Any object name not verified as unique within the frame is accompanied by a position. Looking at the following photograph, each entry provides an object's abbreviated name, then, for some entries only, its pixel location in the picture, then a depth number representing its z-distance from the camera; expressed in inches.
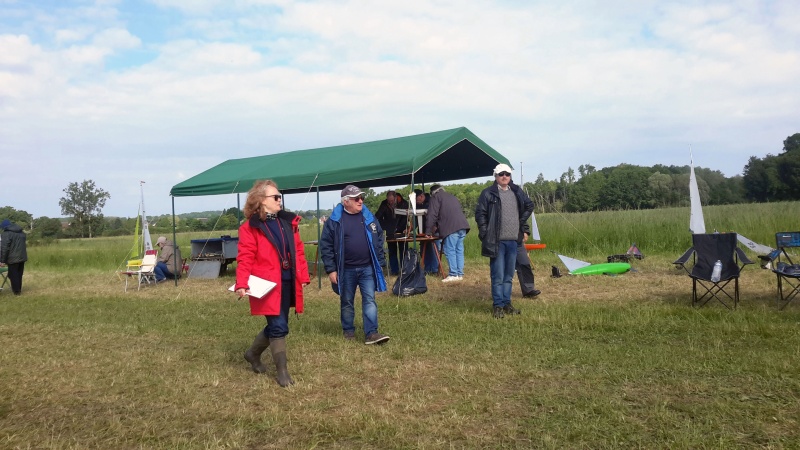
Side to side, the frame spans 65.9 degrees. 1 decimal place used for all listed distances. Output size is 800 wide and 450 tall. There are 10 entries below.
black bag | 331.3
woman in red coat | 171.0
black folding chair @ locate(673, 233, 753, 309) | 256.7
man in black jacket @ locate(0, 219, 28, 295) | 434.0
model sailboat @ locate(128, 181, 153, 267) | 512.1
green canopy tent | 357.1
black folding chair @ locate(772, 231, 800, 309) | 242.8
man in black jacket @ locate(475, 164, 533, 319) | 256.5
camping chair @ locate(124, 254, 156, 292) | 434.8
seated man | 473.4
